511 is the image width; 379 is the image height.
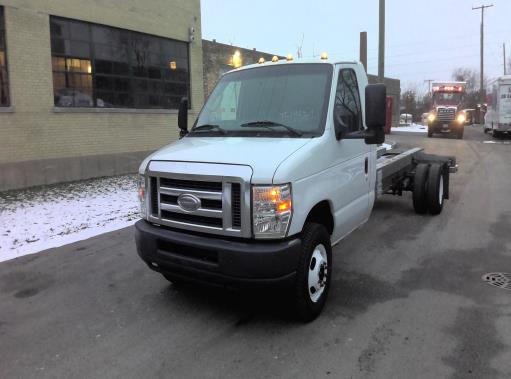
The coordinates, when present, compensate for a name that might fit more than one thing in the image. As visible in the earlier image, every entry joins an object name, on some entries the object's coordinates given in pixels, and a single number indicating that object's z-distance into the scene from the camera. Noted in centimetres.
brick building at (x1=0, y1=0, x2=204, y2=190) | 1117
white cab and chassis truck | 374
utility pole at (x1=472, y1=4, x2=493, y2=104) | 5641
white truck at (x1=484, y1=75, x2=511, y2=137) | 2572
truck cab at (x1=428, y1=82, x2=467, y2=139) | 3036
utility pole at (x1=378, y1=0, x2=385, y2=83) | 1828
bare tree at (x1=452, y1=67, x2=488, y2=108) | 9508
